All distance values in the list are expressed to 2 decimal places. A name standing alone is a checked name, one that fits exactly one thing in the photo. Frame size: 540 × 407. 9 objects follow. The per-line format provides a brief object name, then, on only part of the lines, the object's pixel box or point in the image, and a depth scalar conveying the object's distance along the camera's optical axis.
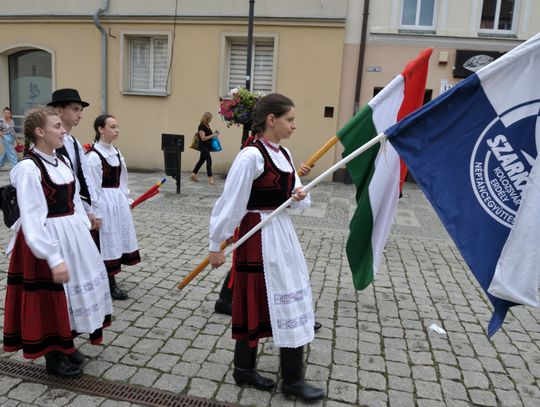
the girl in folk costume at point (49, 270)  2.91
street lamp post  10.33
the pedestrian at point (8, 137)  12.29
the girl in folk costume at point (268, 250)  2.76
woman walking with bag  11.45
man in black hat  3.73
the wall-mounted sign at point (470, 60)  11.48
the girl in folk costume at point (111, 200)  4.27
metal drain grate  2.96
